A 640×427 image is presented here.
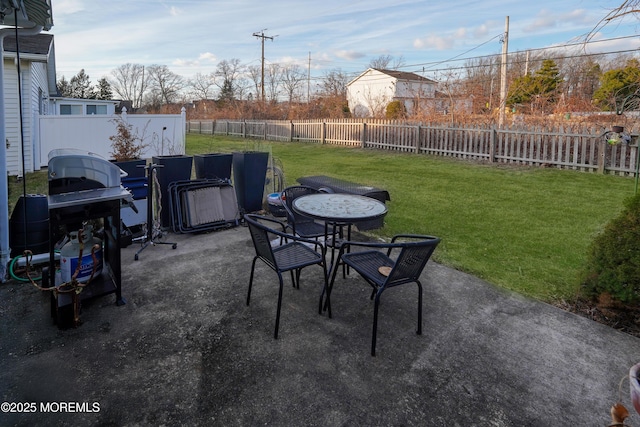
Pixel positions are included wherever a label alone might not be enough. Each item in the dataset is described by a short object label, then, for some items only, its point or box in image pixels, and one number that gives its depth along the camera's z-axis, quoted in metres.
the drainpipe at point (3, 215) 3.17
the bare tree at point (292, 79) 35.03
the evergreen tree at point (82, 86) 41.81
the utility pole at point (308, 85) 33.52
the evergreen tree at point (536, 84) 20.41
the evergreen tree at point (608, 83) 16.83
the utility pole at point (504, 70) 15.10
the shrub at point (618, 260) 2.60
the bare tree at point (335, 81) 32.44
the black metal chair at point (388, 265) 2.22
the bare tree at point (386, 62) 29.92
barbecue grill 2.44
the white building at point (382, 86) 28.72
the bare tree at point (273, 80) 35.19
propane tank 2.60
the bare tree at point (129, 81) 46.38
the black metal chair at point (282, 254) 2.44
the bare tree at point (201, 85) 41.78
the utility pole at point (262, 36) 29.59
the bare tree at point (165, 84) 44.75
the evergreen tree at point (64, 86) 39.16
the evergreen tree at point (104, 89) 44.25
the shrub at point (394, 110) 21.52
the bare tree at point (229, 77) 39.19
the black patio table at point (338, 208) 2.77
